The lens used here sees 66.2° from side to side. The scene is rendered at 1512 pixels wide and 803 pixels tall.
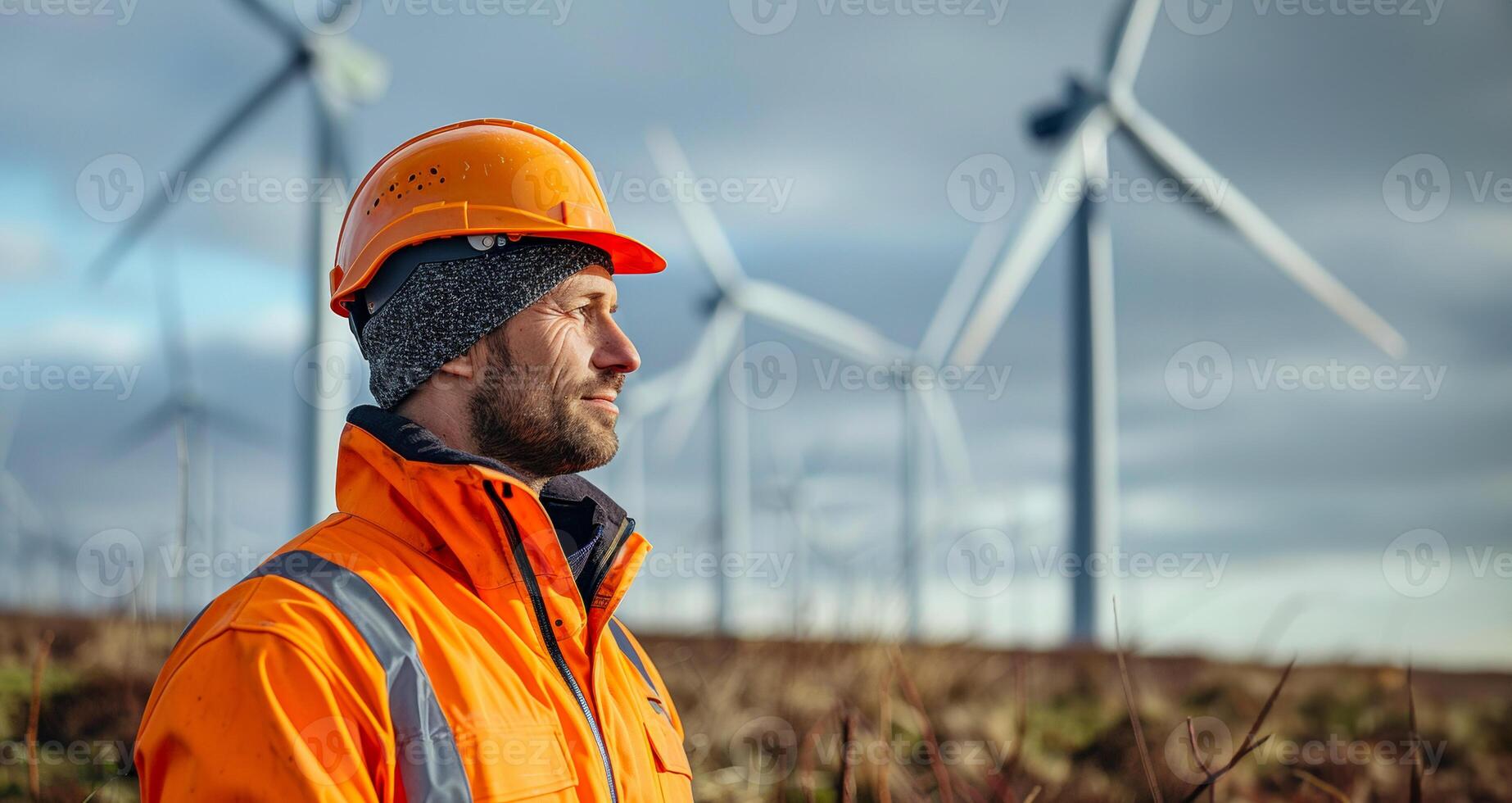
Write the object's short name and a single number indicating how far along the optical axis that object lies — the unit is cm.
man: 234
